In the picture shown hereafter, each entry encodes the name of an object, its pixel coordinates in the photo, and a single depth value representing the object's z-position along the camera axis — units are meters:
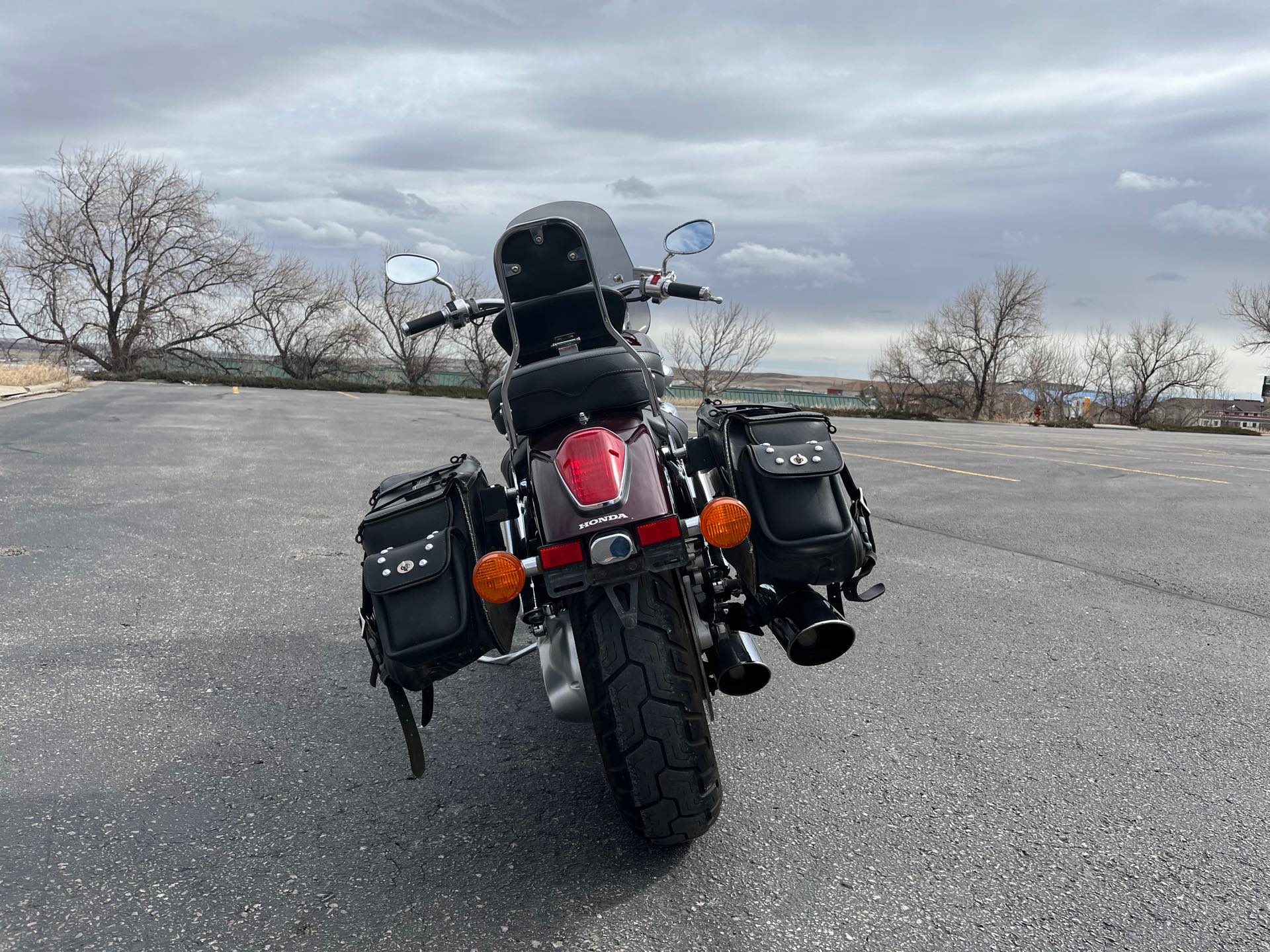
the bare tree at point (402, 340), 50.22
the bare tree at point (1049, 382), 59.25
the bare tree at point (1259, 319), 44.88
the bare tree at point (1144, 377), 56.59
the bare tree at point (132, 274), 43.16
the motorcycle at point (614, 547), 2.28
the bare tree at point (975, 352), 54.72
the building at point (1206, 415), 54.31
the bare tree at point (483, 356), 47.91
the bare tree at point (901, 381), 56.88
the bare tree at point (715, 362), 49.41
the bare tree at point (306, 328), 47.31
